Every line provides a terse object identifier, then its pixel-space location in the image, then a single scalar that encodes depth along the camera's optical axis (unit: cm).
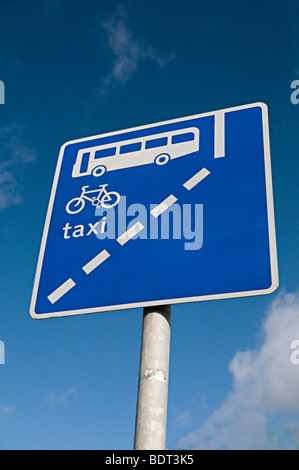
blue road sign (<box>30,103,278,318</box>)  162
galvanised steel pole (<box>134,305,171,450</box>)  134
